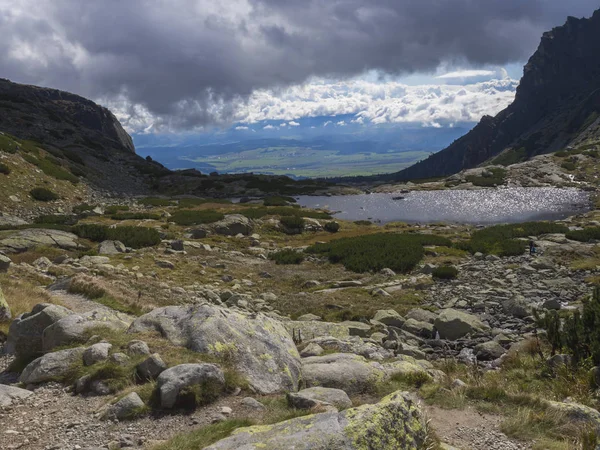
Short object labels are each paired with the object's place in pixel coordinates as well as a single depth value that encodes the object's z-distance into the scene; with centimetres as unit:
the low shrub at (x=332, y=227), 4853
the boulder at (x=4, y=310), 1159
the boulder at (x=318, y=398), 691
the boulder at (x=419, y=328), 1644
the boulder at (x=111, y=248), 2655
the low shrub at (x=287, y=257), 3088
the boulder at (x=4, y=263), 1773
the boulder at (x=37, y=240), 2378
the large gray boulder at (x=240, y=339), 846
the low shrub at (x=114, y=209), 4725
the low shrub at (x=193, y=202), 6184
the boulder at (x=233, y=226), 4075
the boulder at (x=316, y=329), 1455
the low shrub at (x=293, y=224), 4706
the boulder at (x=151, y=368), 787
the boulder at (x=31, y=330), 956
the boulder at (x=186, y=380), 704
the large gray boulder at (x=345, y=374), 864
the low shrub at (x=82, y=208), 4775
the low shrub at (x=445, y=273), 2492
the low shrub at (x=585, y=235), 3359
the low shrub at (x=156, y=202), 6334
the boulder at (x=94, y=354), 834
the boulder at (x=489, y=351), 1376
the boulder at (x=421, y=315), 1770
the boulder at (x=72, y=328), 923
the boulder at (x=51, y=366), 810
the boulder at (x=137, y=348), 862
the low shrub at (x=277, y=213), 4980
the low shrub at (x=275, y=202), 6988
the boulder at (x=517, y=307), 1749
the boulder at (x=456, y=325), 1599
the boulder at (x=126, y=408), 680
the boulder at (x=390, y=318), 1723
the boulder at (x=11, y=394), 732
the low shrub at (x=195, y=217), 4303
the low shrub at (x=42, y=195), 4766
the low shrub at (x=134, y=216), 4356
